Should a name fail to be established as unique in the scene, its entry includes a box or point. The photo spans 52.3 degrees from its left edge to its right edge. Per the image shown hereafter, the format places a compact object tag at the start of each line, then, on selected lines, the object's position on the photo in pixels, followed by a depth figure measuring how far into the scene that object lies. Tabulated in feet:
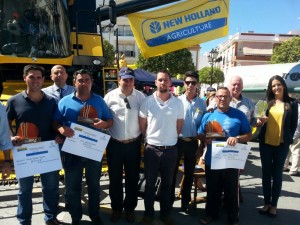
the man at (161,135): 12.79
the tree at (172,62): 128.77
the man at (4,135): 10.47
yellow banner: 26.76
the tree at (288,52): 137.18
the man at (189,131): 14.51
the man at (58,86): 15.01
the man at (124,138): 12.96
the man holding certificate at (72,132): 12.11
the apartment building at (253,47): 214.48
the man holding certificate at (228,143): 12.84
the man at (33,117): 11.37
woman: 14.17
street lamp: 69.67
